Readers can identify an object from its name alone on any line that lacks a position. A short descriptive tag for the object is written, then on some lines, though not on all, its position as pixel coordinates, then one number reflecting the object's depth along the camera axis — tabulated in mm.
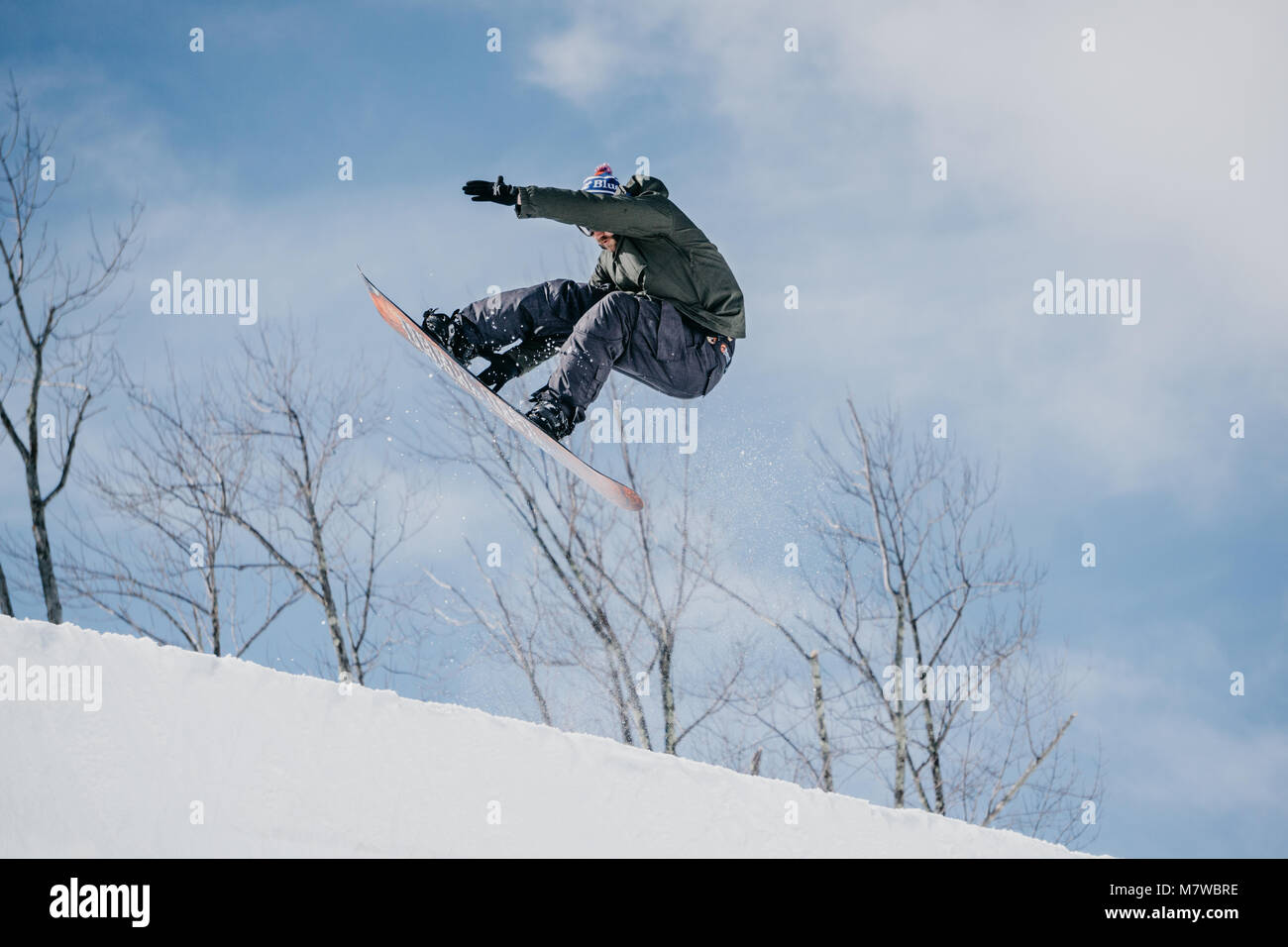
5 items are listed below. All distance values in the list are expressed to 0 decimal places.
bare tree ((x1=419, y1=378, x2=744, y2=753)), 14656
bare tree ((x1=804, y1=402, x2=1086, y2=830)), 14445
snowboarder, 5473
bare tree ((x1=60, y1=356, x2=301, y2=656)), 15016
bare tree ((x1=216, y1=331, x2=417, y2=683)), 14805
